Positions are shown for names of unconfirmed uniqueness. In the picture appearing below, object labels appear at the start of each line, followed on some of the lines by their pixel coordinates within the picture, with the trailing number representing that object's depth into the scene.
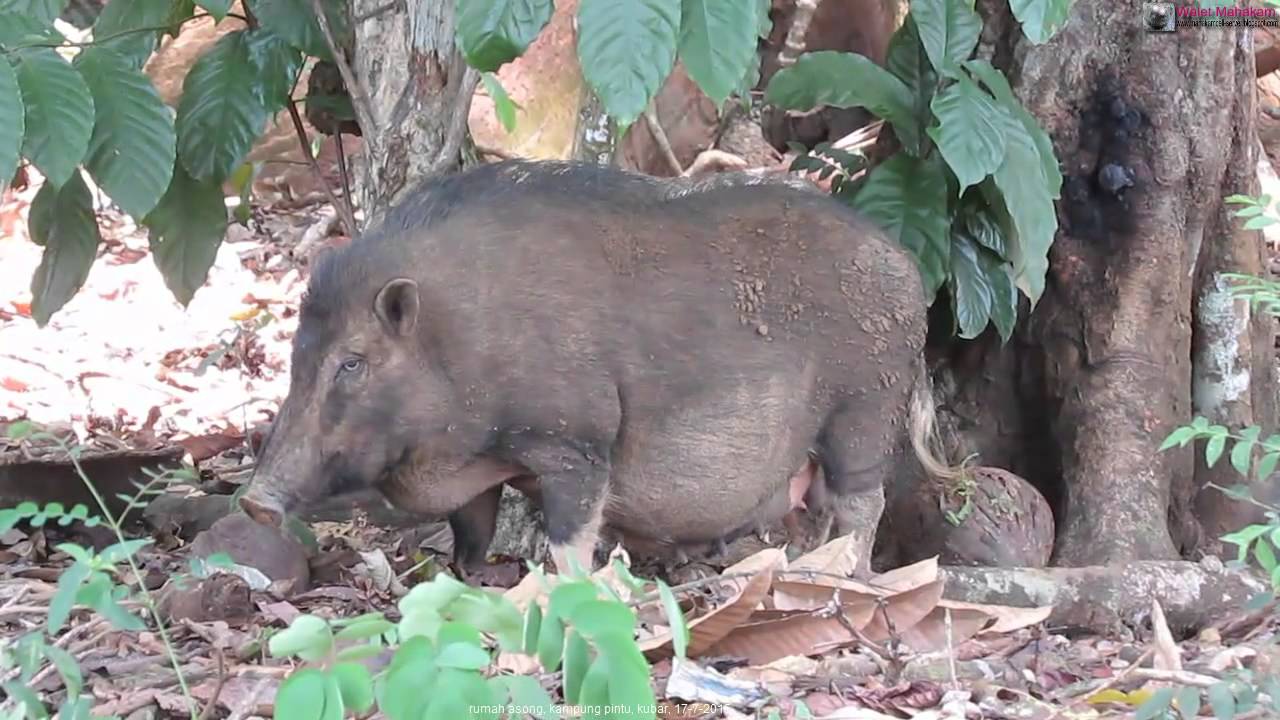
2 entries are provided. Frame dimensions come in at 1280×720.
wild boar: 6.91
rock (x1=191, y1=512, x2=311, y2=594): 7.35
